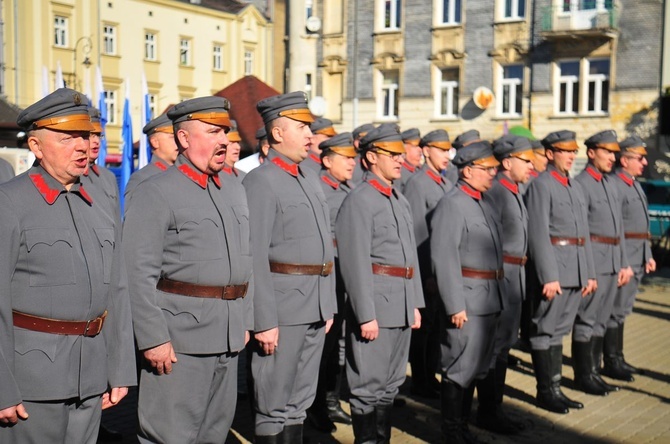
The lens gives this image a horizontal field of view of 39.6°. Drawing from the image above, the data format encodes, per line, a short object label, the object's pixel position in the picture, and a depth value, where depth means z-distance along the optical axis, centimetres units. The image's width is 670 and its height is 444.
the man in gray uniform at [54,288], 345
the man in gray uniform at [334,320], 657
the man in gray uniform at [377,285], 561
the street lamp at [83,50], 3591
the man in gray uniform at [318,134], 852
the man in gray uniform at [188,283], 420
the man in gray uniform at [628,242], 855
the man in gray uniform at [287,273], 511
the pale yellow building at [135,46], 3550
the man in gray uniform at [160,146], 664
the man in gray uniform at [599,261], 791
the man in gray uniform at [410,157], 902
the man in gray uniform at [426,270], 773
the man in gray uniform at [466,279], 607
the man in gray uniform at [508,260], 668
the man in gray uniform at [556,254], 727
